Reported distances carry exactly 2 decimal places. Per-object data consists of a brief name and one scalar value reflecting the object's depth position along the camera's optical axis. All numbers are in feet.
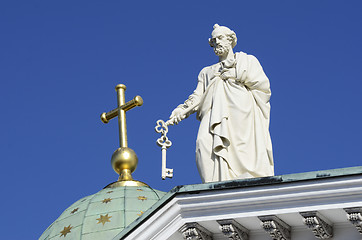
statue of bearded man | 69.67
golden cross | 112.47
